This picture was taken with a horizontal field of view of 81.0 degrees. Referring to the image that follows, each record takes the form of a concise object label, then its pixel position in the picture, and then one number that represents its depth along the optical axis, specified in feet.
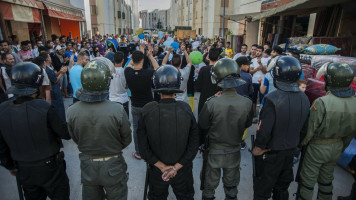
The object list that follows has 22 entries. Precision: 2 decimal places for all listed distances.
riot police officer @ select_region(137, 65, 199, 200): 6.74
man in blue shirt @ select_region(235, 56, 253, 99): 13.07
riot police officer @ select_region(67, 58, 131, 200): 6.72
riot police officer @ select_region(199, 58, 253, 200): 7.73
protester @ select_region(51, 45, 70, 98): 23.81
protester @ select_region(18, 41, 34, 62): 23.84
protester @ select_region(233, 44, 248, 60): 22.41
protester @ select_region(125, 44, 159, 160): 10.92
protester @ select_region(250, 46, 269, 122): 17.66
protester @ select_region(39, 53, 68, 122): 14.40
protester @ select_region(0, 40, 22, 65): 19.40
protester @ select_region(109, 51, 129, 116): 12.58
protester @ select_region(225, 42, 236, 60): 30.99
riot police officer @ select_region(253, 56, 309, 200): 7.63
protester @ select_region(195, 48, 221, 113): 12.28
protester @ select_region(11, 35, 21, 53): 25.11
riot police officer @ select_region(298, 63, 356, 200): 7.85
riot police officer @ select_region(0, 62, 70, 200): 6.80
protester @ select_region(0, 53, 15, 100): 14.70
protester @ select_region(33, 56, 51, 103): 12.24
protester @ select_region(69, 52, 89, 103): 13.17
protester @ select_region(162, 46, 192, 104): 12.17
